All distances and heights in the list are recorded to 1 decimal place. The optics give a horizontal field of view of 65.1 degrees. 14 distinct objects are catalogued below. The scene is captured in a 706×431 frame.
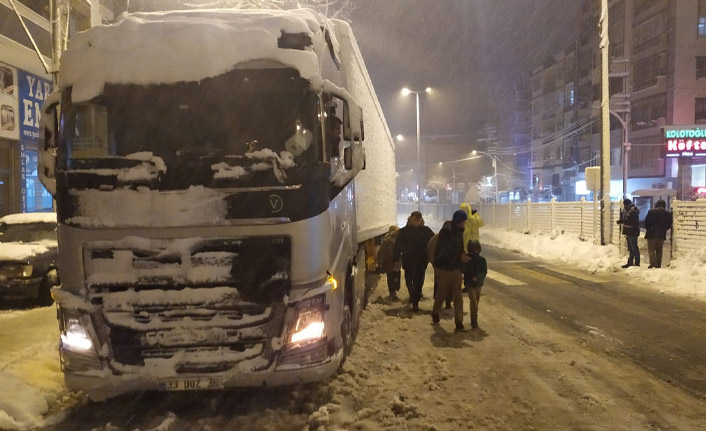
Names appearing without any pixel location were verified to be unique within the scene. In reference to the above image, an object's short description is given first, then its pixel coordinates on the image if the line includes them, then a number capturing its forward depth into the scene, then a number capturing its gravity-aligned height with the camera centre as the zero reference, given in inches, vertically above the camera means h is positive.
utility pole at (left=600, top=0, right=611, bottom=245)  697.0 +65.7
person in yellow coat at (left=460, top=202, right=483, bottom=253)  456.1 -22.5
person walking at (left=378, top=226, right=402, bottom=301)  396.6 -46.1
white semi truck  176.9 -1.4
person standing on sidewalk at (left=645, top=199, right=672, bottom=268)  536.7 -30.5
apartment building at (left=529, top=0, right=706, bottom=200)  1611.7 +348.4
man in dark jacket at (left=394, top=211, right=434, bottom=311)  365.1 -34.3
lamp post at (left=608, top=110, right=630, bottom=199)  1209.0 +85.7
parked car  377.7 -39.2
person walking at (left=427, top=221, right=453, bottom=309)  323.7 -30.8
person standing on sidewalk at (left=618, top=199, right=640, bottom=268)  571.5 -35.0
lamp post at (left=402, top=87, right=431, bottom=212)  1567.4 +139.2
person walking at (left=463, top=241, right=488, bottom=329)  303.9 -41.3
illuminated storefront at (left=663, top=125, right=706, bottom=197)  1454.2 +143.8
